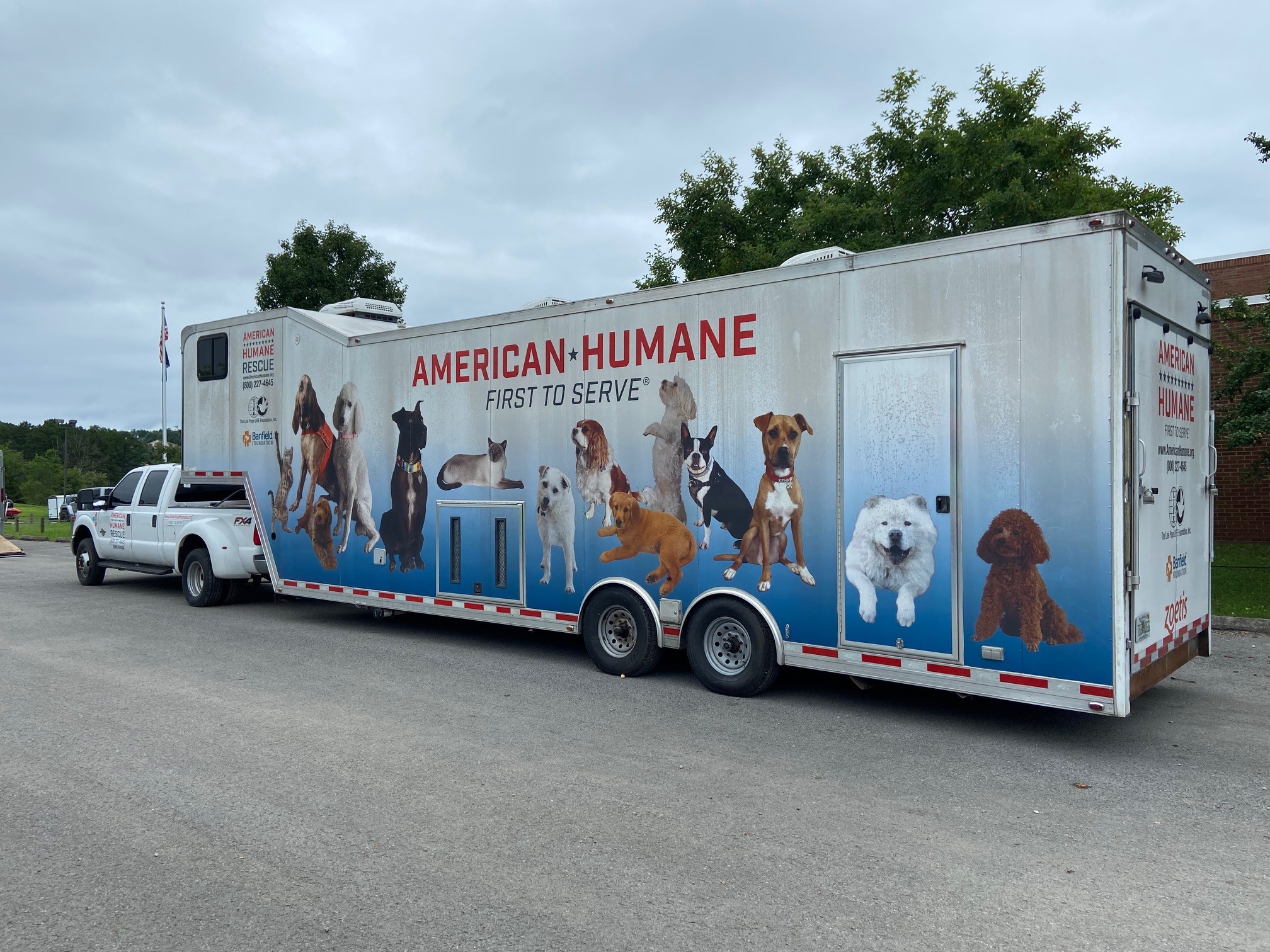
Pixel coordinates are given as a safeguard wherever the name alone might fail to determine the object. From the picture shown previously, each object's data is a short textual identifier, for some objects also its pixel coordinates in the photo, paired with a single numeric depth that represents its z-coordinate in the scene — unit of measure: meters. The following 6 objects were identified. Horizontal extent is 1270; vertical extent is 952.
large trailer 5.87
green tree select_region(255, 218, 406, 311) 24.78
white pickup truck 12.73
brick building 17.58
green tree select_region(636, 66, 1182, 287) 14.32
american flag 28.88
